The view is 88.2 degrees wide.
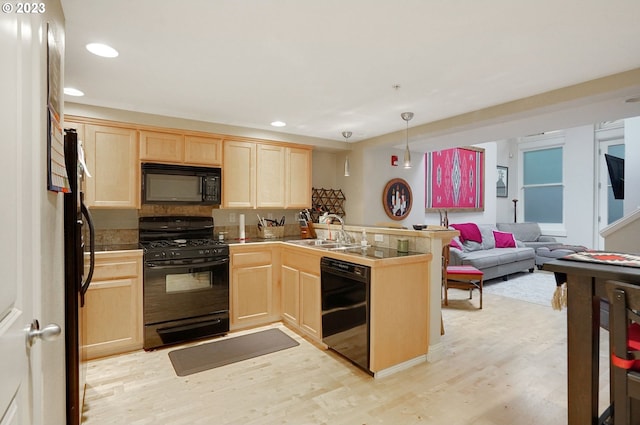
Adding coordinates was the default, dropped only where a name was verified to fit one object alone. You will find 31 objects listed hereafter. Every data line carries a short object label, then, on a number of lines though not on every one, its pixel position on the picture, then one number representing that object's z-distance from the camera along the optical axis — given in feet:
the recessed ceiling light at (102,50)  6.94
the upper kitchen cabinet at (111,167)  10.44
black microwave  11.25
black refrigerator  5.70
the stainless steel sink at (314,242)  12.20
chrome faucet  12.18
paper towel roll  13.47
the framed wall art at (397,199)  16.40
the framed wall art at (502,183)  27.25
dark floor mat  9.21
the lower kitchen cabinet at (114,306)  9.52
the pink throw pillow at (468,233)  20.33
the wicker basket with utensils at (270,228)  14.07
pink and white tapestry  20.56
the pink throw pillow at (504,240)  21.83
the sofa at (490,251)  18.25
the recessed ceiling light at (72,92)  9.35
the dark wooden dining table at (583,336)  5.17
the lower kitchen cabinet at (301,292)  10.53
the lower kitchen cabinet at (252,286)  11.80
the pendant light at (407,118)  11.19
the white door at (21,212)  2.53
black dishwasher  8.55
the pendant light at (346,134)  14.39
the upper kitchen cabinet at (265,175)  12.93
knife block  14.28
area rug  15.96
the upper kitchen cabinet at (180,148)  11.33
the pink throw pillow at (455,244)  18.84
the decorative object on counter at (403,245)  9.83
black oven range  10.27
